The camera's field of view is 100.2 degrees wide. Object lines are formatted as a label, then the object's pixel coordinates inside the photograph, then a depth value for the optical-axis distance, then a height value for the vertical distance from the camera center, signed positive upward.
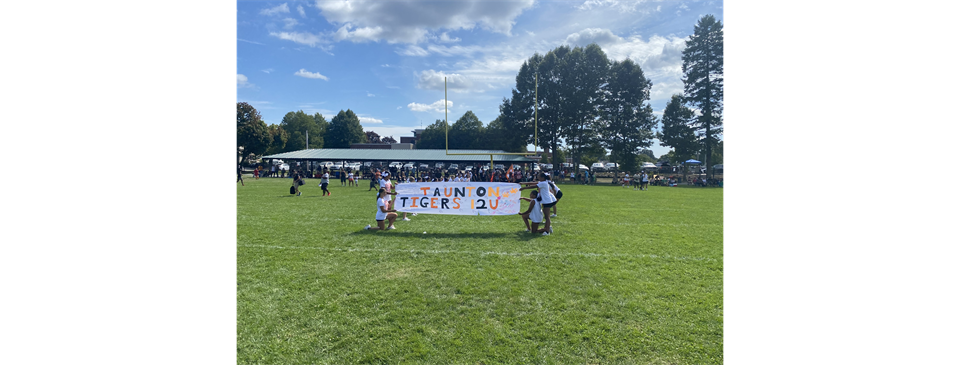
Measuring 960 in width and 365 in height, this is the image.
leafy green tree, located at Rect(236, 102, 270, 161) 49.00 +5.92
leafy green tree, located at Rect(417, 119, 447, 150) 80.69 +8.35
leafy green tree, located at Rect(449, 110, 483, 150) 72.69 +8.79
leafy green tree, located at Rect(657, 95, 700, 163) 41.97 +5.17
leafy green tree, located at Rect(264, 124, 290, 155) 56.62 +5.93
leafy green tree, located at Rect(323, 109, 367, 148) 78.75 +9.24
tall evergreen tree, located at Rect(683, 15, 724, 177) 39.12 +10.67
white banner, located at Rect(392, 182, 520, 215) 10.12 -0.48
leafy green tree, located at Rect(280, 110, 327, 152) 73.17 +9.26
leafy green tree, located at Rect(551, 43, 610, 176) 46.00 +9.68
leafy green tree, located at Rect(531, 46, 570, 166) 47.00 +9.25
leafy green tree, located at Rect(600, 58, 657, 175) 45.41 +7.21
